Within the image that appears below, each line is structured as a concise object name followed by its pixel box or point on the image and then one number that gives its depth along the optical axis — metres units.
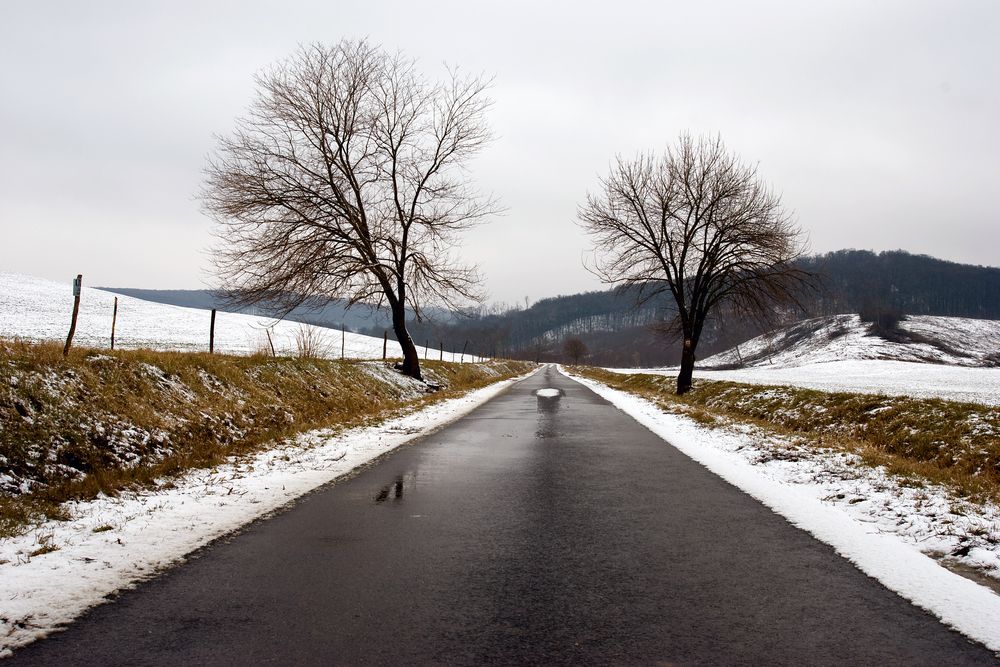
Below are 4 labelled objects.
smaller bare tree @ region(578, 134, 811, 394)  23.03
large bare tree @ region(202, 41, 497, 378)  18.33
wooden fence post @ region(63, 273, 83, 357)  8.97
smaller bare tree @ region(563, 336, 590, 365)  149.25
